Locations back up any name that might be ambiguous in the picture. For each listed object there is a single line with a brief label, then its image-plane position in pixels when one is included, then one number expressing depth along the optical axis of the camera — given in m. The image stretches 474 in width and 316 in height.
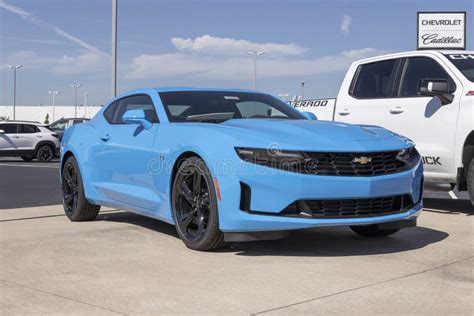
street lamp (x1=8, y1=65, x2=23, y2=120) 77.38
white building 127.50
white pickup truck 7.23
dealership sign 28.59
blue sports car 4.85
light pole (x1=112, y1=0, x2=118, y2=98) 16.52
